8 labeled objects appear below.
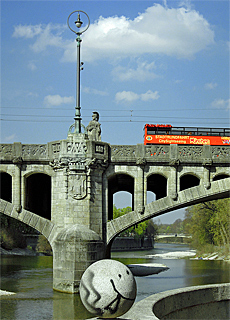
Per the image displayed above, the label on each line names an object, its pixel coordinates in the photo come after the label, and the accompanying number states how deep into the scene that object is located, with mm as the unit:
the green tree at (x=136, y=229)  85031
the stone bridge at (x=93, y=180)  23844
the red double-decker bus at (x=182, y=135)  32062
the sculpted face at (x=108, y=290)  10273
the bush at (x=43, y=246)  64550
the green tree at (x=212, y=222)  52925
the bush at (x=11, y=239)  54938
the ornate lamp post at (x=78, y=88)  24516
